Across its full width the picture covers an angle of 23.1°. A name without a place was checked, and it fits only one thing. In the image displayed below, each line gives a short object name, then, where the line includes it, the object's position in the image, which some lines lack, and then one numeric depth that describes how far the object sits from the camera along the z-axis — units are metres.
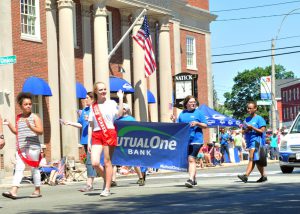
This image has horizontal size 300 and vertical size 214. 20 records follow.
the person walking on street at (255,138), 15.06
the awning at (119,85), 31.64
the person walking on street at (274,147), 41.44
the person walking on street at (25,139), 12.49
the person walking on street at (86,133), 14.19
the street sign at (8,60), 19.25
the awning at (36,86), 26.59
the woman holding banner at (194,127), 14.07
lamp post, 43.28
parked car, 19.91
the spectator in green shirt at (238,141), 38.34
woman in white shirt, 12.28
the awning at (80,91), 29.61
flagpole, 28.88
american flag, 31.28
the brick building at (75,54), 26.53
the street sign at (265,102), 43.06
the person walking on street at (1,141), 11.26
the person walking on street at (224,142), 36.38
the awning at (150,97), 35.15
